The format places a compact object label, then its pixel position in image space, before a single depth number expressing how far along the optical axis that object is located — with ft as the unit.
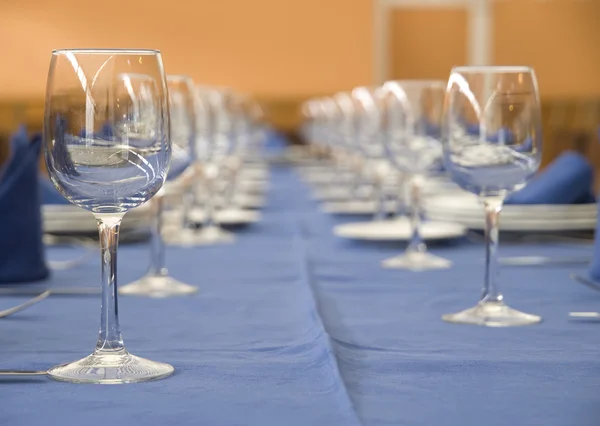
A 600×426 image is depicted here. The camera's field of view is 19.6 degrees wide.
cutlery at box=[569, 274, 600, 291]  4.83
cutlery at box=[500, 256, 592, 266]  5.39
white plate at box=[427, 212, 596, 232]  5.86
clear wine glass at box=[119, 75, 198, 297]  4.86
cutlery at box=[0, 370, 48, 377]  3.61
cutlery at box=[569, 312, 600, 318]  4.34
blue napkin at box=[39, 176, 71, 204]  6.43
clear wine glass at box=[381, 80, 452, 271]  5.44
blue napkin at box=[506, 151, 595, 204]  6.02
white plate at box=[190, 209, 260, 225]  6.78
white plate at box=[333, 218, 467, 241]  5.94
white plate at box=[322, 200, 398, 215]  7.54
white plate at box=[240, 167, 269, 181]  12.94
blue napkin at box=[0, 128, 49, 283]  4.92
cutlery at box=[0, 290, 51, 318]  4.32
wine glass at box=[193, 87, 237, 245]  6.16
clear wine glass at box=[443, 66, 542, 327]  4.36
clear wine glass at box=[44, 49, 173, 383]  3.64
